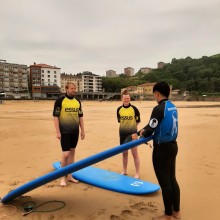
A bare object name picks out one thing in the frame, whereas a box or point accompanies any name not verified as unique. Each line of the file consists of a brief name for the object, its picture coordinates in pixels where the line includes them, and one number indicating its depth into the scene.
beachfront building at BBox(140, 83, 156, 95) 110.10
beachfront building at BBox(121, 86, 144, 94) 114.65
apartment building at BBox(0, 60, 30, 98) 95.49
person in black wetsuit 3.09
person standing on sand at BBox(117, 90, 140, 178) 4.91
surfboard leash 3.54
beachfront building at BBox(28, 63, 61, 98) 88.12
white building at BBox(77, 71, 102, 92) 115.19
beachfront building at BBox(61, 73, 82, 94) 111.16
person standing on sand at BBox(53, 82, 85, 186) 4.57
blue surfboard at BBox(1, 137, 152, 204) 3.27
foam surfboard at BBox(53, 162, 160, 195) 4.23
